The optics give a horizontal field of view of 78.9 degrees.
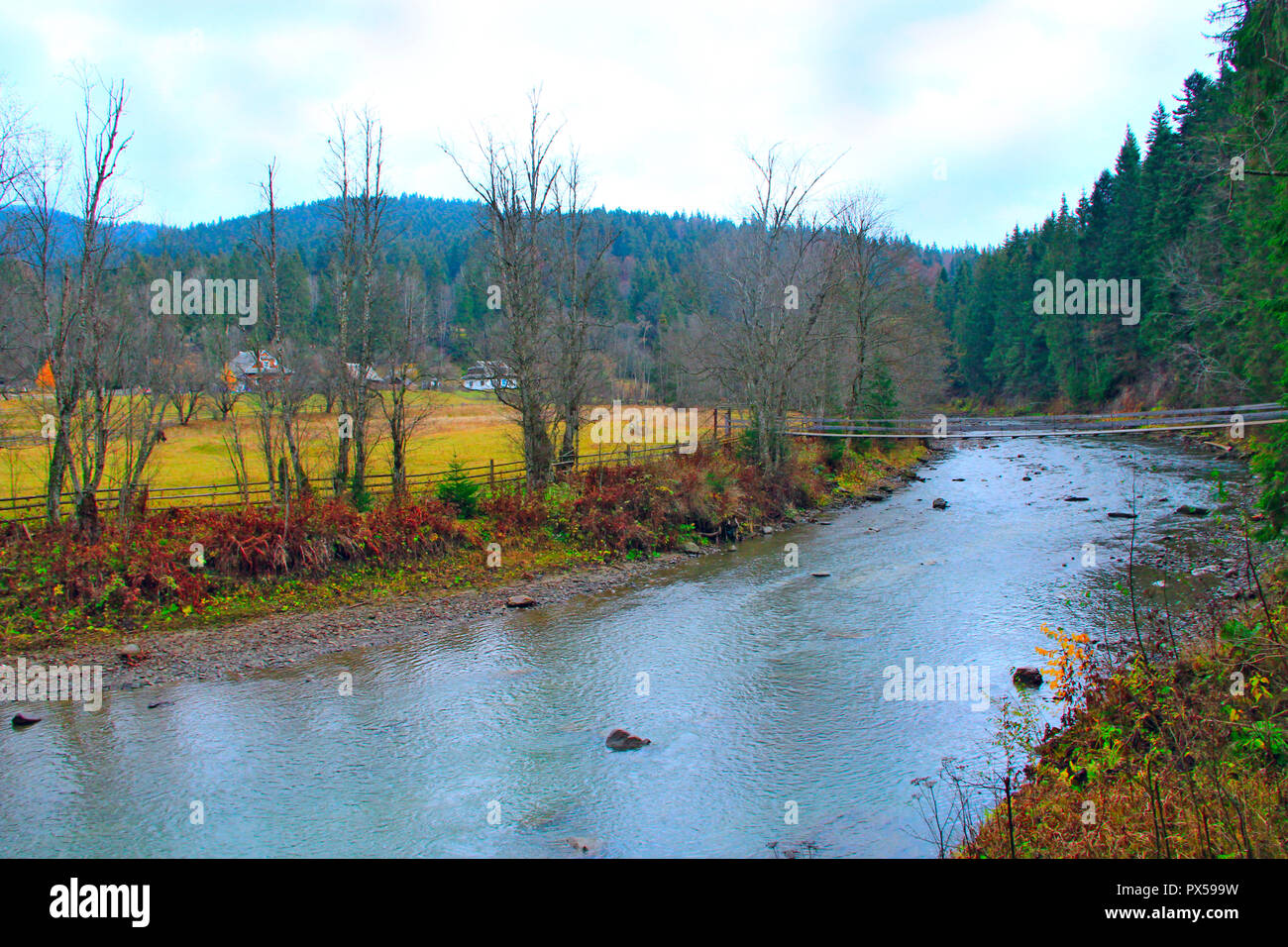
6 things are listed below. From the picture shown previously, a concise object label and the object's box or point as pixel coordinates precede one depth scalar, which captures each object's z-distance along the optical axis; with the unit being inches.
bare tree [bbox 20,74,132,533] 639.1
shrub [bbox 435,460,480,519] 803.4
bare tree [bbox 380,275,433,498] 832.3
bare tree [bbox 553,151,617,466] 955.3
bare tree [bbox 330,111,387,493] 806.5
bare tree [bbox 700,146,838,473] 1102.4
